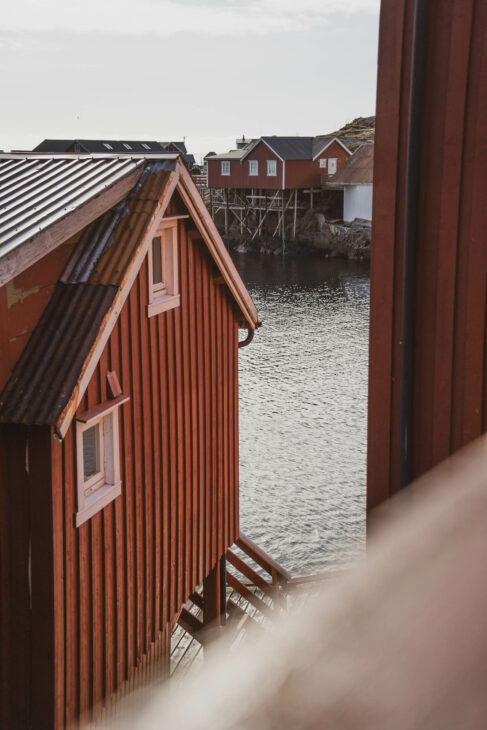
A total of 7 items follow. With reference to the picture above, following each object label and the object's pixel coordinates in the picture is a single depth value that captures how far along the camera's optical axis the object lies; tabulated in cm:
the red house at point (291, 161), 6197
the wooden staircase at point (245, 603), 1188
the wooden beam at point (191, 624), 1175
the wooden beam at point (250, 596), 1228
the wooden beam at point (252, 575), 1230
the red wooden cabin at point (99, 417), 689
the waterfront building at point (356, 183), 5934
